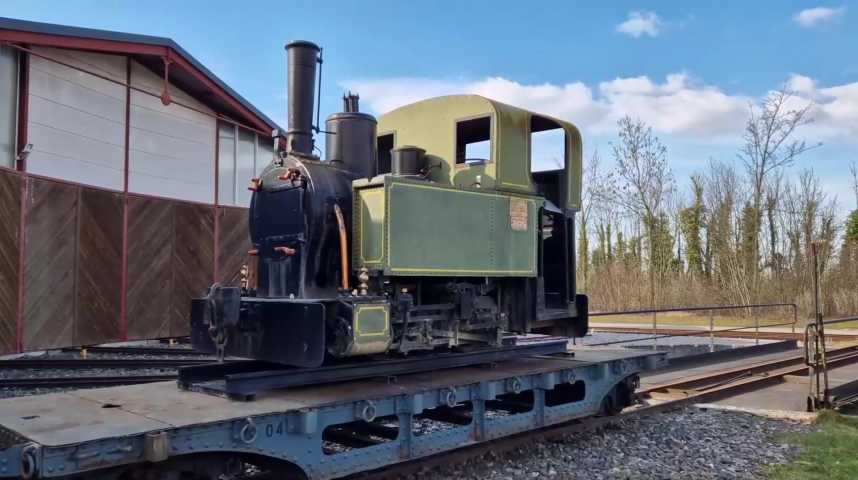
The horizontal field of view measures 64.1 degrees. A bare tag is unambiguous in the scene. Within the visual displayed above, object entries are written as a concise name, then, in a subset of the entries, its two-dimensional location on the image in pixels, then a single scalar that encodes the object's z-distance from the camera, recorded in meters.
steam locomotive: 5.22
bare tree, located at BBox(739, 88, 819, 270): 27.78
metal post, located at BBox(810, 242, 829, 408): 8.48
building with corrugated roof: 10.23
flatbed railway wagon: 3.66
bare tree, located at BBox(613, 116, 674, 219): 29.77
